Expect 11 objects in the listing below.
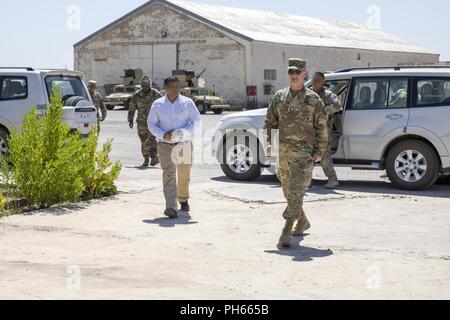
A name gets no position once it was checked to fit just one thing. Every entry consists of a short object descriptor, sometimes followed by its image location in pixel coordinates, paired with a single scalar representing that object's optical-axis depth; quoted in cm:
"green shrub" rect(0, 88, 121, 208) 1026
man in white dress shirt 973
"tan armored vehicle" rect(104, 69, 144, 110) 4334
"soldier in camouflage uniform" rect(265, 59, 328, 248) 792
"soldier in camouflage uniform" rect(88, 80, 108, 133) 1760
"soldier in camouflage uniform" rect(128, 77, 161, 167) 1538
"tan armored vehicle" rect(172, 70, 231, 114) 4022
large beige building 4672
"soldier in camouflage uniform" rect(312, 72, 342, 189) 1169
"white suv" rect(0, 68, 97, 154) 1481
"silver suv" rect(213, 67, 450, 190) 1178
